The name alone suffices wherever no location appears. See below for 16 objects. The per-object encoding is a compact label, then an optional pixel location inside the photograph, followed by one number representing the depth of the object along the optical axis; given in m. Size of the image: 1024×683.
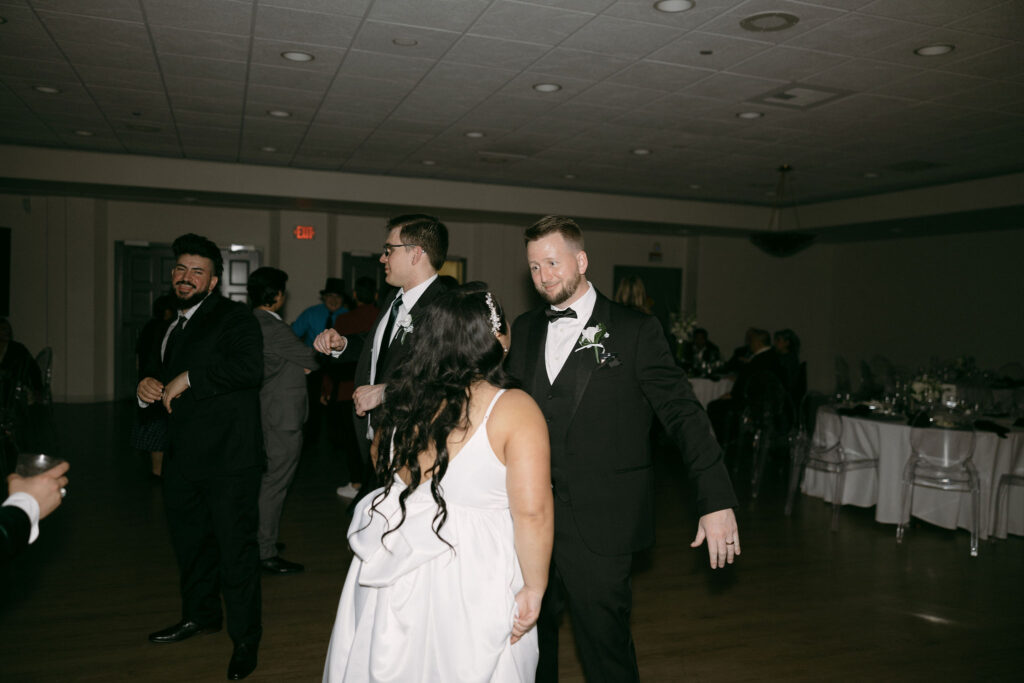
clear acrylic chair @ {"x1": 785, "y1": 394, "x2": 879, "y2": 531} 5.63
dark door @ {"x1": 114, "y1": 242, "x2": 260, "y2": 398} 11.10
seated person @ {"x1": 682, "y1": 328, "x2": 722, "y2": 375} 9.39
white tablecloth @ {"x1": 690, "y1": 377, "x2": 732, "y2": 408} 8.75
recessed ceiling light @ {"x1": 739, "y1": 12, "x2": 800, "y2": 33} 4.33
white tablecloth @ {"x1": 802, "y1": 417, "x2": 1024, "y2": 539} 5.26
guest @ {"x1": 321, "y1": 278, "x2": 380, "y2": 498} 5.18
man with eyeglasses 2.70
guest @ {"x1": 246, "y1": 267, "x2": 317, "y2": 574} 3.96
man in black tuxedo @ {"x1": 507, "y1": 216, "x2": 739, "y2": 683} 2.27
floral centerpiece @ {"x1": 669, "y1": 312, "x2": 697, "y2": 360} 9.75
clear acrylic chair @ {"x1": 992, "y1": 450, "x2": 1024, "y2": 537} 5.27
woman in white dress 1.76
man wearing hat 6.81
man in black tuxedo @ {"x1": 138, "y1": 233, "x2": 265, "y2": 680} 2.94
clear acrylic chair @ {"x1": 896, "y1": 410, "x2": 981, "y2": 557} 5.08
